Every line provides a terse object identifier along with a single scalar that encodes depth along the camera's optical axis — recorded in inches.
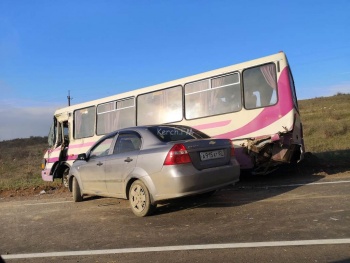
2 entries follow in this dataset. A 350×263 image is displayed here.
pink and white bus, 344.2
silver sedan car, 241.0
